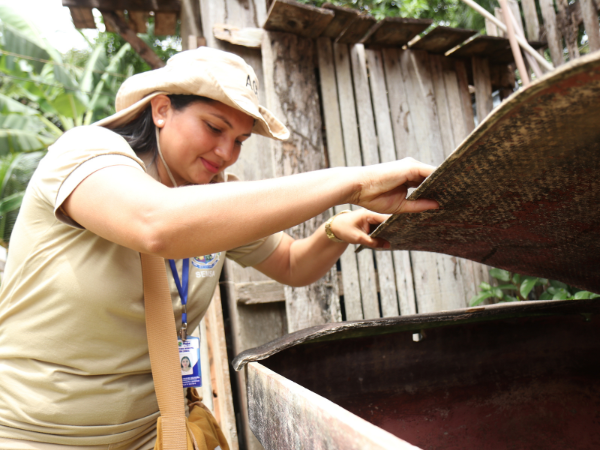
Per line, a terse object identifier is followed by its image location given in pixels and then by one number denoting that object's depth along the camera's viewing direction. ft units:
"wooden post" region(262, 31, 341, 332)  8.65
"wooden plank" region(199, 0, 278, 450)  9.08
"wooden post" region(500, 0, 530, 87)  6.67
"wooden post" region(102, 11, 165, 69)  11.31
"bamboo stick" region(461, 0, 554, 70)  7.10
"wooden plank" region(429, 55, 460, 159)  10.53
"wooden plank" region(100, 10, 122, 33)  11.19
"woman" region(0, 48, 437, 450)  3.18
